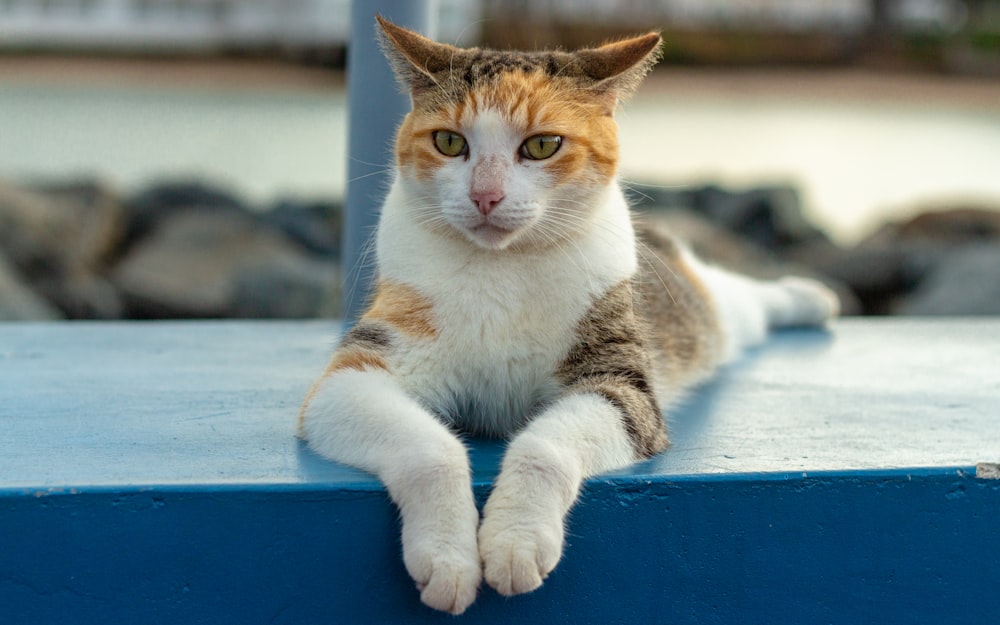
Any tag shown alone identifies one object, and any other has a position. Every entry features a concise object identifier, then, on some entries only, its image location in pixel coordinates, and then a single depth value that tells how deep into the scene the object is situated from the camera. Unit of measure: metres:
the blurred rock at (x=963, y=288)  5.43
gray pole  2.41
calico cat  1.44
